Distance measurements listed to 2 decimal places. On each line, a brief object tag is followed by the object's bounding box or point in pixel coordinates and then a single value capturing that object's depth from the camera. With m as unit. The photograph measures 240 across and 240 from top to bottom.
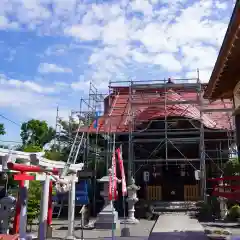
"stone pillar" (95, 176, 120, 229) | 14.05
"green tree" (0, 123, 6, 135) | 38.12
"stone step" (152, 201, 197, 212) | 18.33
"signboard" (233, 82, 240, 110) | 7.26
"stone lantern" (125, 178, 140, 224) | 16.39
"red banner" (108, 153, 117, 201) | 13.44
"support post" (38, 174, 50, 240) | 9.78
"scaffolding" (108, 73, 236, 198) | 18.95
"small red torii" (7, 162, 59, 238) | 8.40
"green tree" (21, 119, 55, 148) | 41.28
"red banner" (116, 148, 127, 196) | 13.41
